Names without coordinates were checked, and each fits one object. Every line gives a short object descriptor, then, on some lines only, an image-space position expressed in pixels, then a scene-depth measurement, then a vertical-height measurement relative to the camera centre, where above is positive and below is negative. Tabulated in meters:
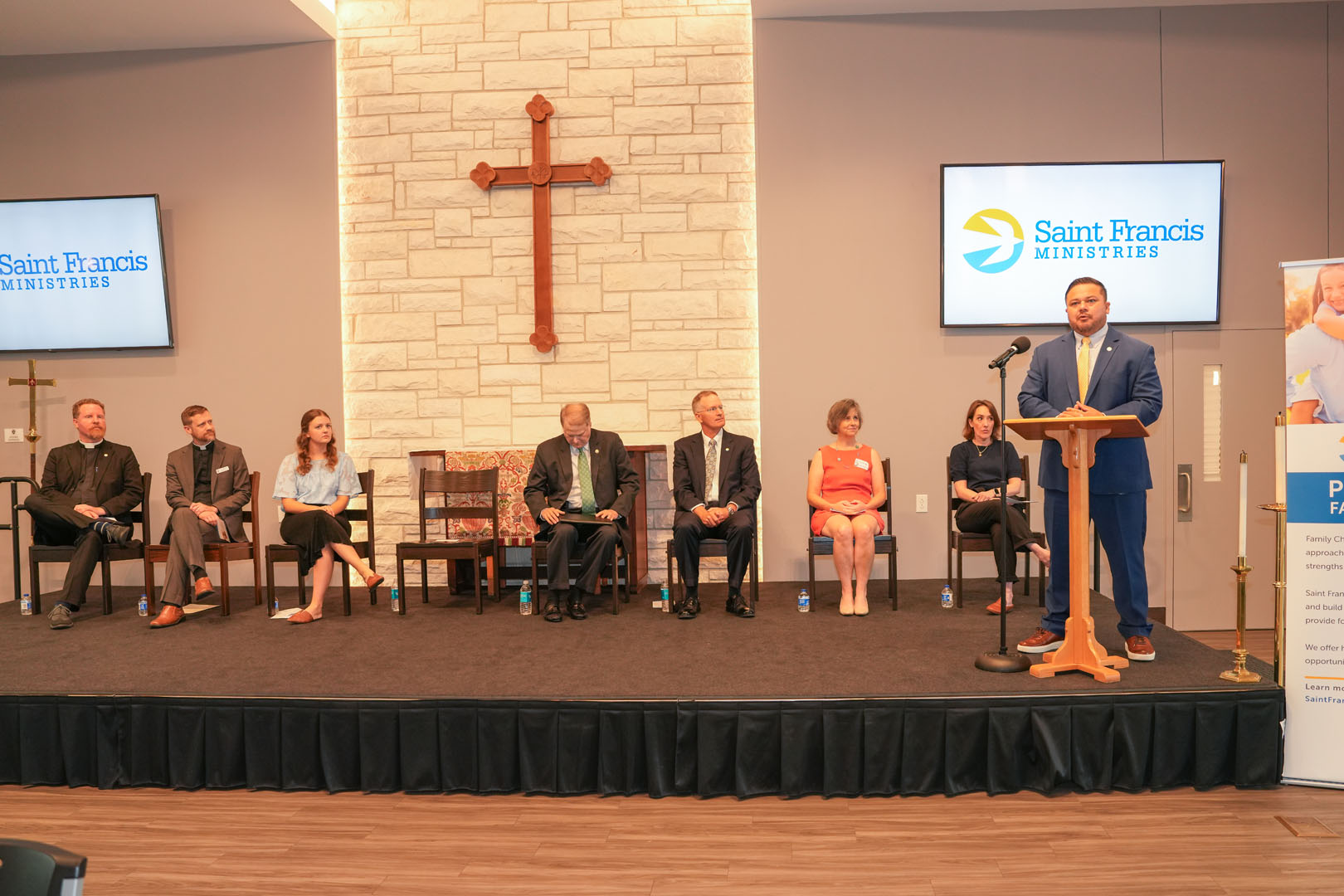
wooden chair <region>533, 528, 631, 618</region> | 4.81 -0.84
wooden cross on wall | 5.73 +1.53
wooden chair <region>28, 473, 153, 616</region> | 5.01 -0.74
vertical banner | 3.20 -0.41
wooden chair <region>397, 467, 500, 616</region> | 4.86 -0.55
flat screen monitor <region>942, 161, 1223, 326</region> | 5.56 +1.15
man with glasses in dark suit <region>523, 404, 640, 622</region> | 4.89 -0.36
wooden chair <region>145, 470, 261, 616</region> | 4.86 -0.71
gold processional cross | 5.67 +0.07
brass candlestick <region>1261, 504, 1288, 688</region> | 3.30 -0.61
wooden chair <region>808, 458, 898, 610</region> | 4.79 -0.71
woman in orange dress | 4.74 -0.45
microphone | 3.22 +0.24
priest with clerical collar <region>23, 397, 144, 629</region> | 4.98 -0.42
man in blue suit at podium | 3.59 -0.13
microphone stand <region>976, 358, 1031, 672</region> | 3.52 -0.97
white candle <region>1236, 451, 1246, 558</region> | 3.24 -0.44
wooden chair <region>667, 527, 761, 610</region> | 4.87 -0.74
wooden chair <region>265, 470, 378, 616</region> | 4.87 -0.73
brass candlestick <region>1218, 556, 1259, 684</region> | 3.31 -0.90
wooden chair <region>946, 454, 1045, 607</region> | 4.85 -0.70
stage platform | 3.21 -1.12
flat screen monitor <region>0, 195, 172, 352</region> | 5.85 +0.98
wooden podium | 3.41 -0.56
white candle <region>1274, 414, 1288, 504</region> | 3.30 -0.19
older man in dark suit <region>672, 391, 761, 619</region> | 4.79 -0.42
